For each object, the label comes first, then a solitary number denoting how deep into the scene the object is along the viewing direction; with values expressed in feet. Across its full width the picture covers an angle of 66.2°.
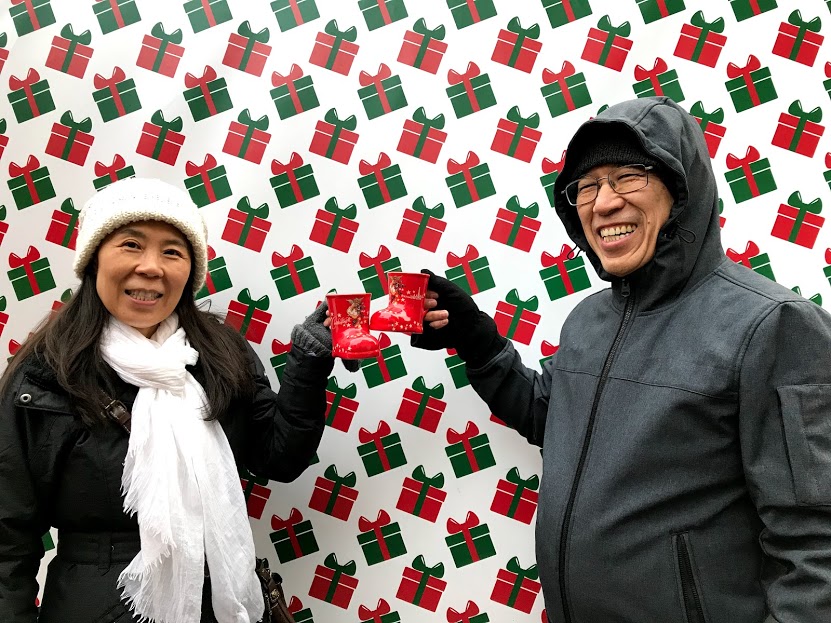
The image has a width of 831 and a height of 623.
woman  4.99
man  4.10
